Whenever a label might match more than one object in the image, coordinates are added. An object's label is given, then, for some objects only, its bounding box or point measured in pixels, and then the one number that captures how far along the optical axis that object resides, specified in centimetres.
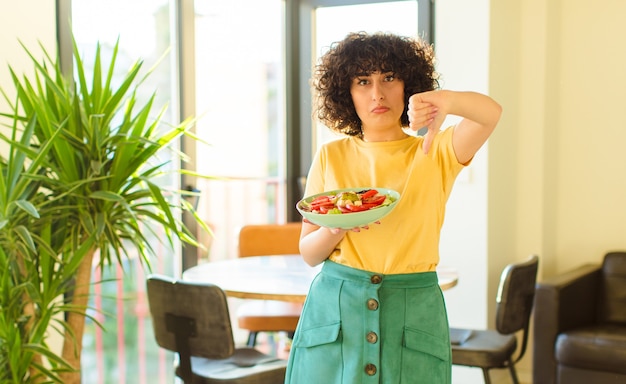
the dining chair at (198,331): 254
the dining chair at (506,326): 313
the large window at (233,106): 379
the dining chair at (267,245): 373
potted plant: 220
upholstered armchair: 358
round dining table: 262
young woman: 160
